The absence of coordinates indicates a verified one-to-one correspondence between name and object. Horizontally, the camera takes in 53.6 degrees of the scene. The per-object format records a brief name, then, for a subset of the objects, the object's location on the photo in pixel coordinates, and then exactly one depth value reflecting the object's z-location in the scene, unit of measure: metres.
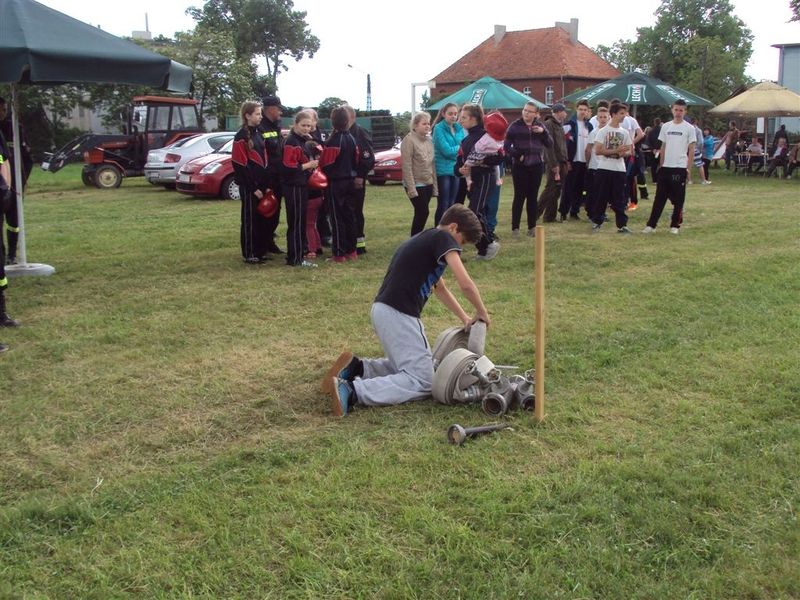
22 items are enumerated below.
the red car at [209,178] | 16.61
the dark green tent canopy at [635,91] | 20.92
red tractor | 21.06
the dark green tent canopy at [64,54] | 7.16
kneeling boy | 4.80
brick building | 63.28
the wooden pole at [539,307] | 4.23
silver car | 18.91
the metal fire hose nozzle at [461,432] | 4.13
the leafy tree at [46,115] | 38.78
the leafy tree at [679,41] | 51.57
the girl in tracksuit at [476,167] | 9.42
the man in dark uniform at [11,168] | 8.58
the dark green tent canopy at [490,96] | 21.69
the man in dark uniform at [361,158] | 9.14
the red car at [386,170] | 21.02
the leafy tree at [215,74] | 39.12
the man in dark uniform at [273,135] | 9.00
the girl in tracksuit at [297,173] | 8.73
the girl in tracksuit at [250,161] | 8.89
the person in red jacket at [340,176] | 9.01
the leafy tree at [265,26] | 72.50
